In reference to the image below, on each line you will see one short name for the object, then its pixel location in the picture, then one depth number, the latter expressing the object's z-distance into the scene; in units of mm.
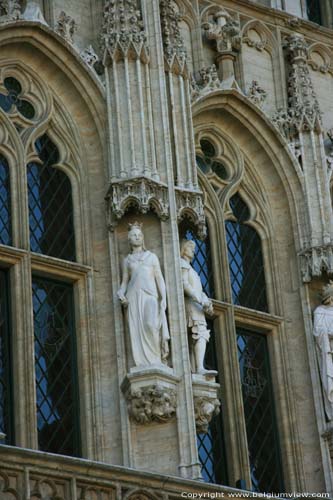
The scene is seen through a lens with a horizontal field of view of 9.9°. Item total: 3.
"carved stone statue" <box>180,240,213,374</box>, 23922
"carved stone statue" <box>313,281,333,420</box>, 25516
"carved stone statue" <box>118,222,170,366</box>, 23359
